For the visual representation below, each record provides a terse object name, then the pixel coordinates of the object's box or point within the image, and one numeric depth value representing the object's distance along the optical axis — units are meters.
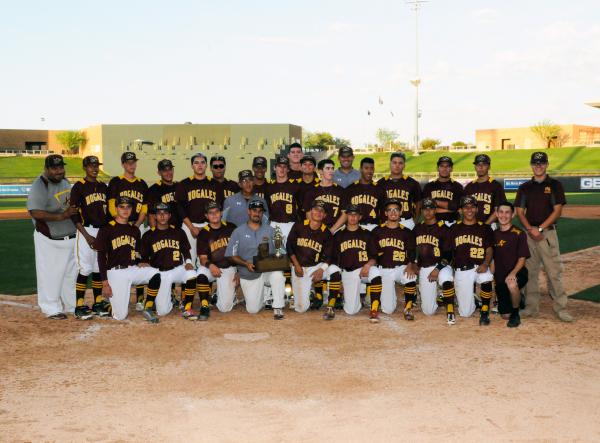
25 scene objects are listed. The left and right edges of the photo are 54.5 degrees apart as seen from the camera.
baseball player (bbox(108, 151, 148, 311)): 7.64
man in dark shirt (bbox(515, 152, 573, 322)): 7.05
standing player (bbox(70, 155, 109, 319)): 7.28
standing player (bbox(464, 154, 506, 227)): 7.70
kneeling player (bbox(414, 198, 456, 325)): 7.28
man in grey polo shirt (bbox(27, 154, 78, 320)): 7.13
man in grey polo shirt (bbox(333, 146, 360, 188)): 8.70
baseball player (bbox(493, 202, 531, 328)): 6.98
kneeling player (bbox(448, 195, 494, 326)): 7.17
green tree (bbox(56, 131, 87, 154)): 76.38
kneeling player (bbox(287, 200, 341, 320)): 7.58
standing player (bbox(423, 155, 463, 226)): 8.04
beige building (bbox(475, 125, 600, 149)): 73.00
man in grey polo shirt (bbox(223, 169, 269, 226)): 8.02
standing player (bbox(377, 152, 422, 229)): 8.05
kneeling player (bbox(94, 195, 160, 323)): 7.14
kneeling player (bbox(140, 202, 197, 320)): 7.39
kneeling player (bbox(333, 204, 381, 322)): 7.42
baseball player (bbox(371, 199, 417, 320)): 7.37
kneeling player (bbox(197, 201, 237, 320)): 7.55
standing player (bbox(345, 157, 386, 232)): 7.98
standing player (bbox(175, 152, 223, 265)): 8.12
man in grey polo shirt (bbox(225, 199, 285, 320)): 7.42
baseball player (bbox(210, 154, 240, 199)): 7.98
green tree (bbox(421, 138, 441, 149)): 83.12
